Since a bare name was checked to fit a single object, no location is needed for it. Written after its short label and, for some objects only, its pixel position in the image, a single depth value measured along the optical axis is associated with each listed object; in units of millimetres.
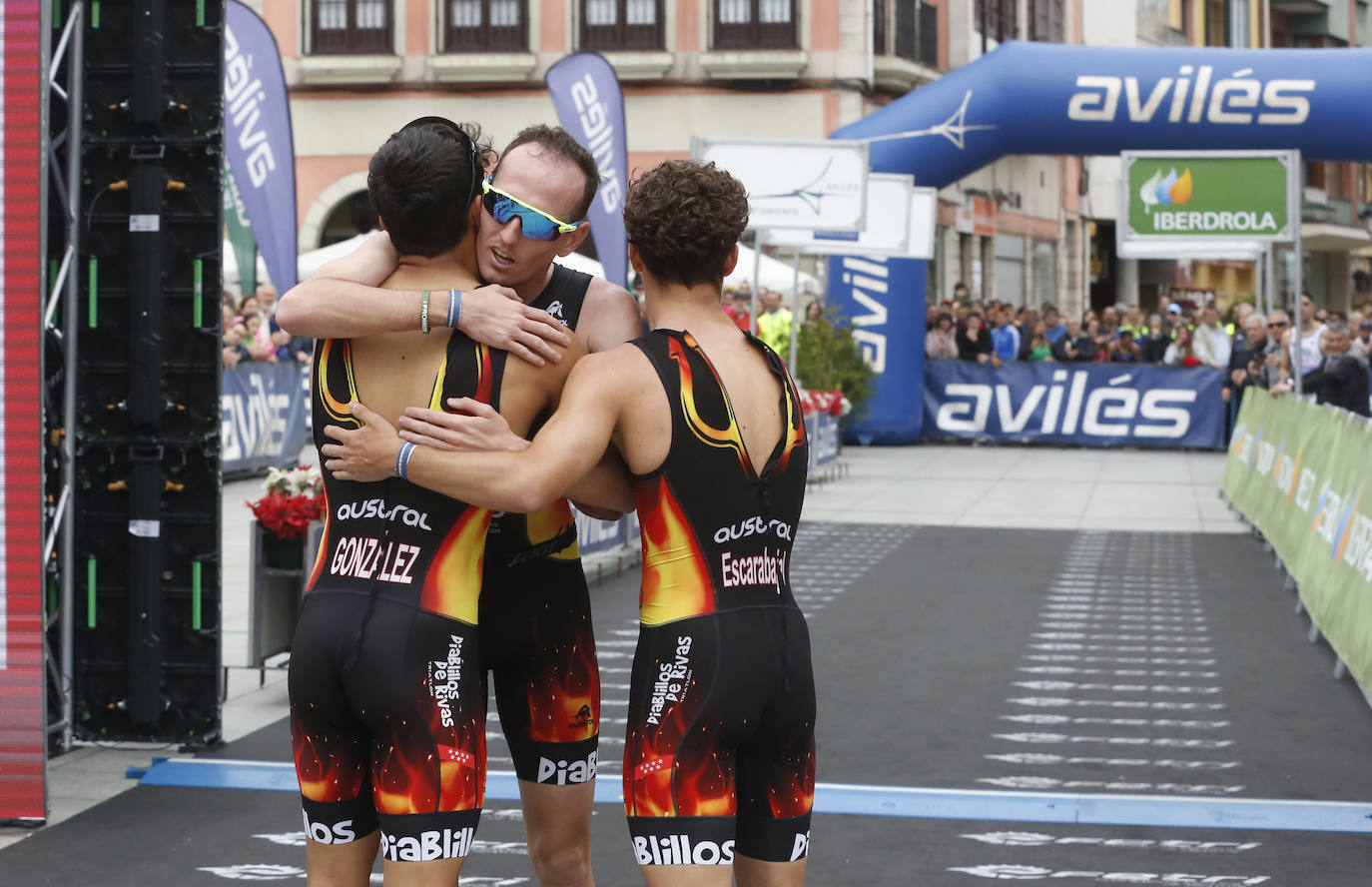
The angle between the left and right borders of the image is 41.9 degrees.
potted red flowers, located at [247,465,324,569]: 7965
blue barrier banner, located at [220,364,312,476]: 17359
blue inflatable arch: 17953
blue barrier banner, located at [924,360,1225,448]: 23406
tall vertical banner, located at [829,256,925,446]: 22453
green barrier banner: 8695
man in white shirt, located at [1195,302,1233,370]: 24188
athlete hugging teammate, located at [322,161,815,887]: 3195
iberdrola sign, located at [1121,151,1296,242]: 16062
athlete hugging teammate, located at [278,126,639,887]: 3242
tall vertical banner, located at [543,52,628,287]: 13047
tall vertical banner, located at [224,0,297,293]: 11953
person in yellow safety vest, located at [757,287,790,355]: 19406
